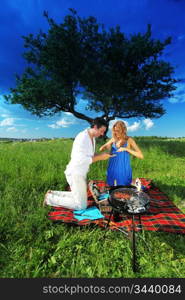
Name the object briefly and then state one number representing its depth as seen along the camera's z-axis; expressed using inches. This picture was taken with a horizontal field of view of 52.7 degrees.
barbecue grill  103.3
